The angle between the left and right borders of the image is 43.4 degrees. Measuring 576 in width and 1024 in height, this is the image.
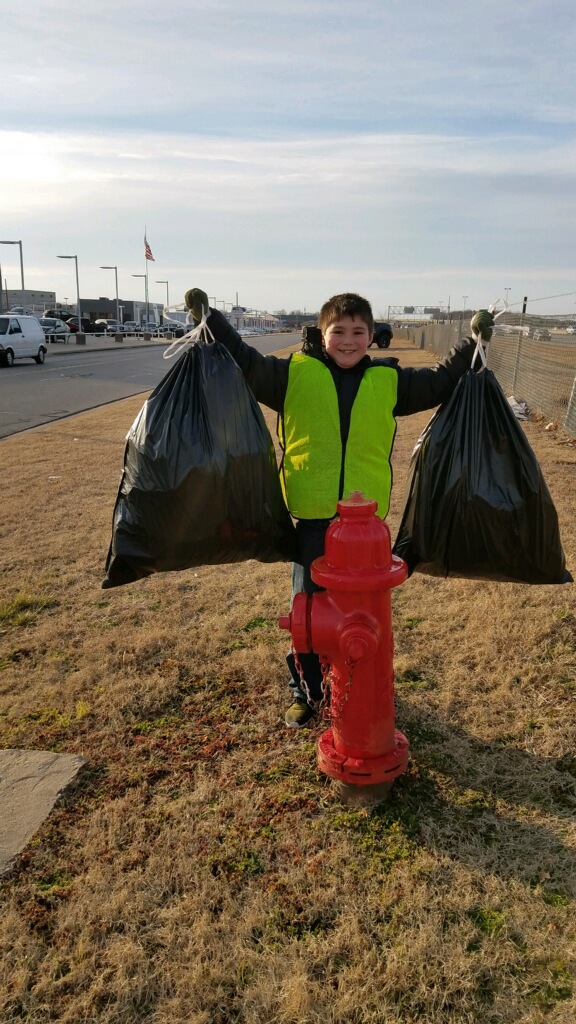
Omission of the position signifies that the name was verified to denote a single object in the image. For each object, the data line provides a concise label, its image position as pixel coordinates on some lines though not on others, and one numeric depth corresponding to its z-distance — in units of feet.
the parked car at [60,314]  159.58
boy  7.41
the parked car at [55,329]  131.23
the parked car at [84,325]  161.79
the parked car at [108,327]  183.42
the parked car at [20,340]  70.13
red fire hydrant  6.10
